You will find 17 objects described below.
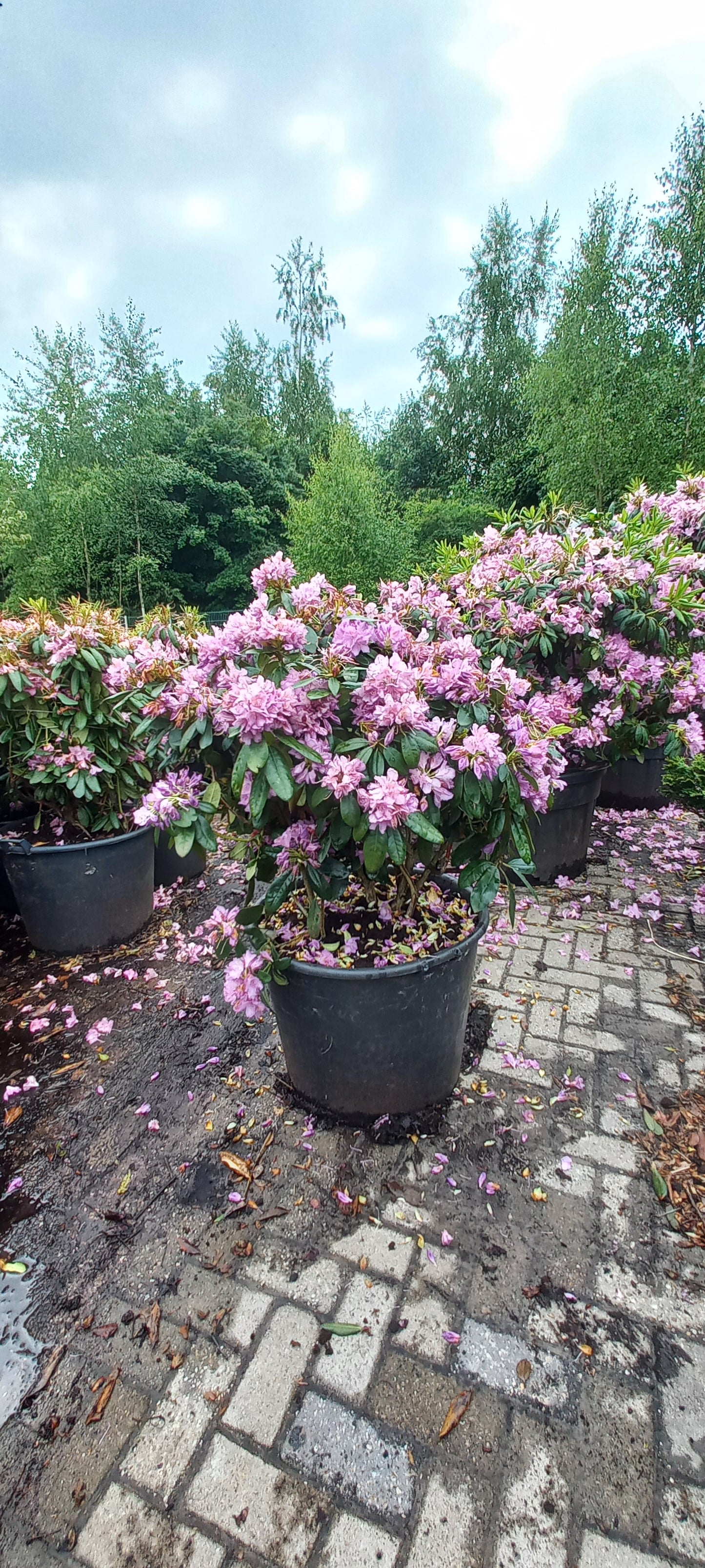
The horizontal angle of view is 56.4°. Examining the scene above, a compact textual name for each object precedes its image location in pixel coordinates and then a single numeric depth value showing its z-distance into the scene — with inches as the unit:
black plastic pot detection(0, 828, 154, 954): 108.8
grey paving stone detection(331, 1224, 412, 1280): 59.1
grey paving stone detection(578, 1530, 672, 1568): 40.6
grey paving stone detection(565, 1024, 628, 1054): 86.8
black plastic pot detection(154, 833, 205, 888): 138.7
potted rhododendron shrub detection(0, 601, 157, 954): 109.0
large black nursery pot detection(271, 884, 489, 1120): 67.2
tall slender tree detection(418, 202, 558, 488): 856.3
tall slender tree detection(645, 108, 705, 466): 401.4
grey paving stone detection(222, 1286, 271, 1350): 54.1
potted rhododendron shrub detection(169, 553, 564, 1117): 55.4
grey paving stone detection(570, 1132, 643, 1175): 68.7
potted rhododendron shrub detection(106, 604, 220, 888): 59.0
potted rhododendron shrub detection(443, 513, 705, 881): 116.1
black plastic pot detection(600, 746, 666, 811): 174.2
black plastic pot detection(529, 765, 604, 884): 126.3
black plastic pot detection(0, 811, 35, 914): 119.7
